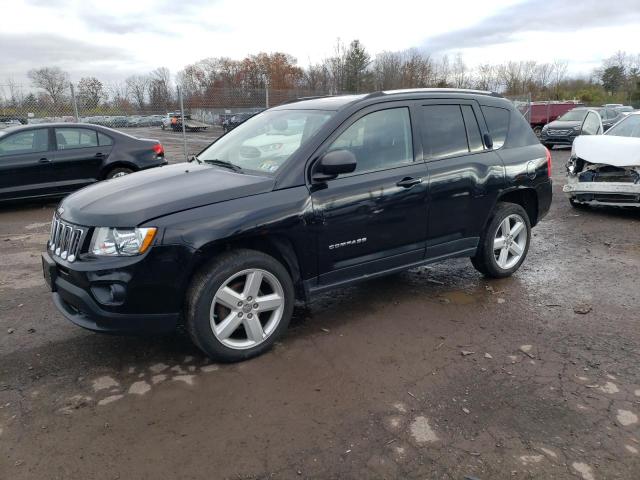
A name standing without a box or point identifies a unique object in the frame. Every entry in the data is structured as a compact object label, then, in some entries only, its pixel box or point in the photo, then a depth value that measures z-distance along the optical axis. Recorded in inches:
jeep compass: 129.3
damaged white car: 304.5
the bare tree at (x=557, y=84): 2250.9
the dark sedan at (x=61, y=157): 345.4
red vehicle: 1149.1
